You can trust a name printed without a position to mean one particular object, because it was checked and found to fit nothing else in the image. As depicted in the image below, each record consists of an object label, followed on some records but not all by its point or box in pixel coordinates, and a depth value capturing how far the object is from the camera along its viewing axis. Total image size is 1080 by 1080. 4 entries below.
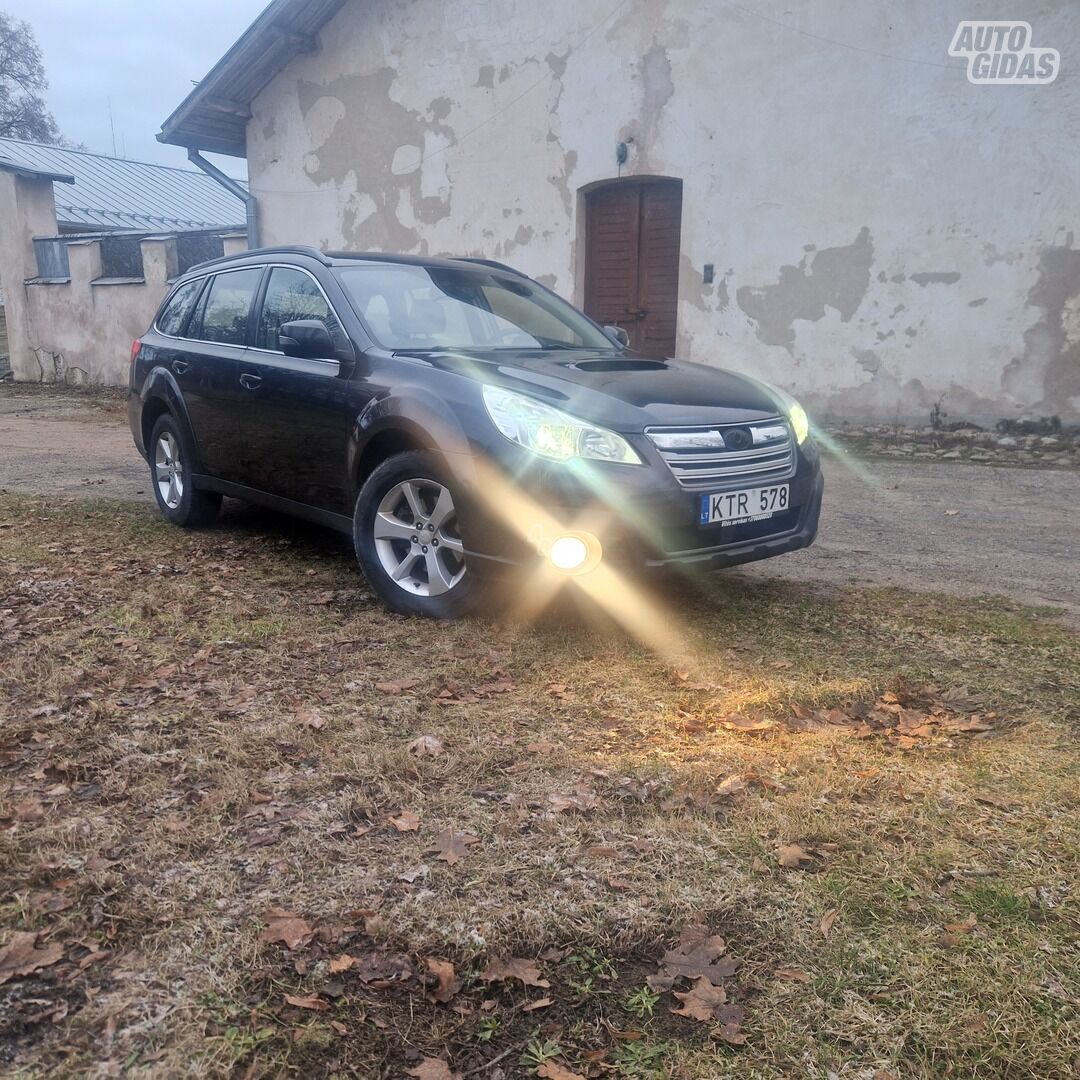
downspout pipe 15.05
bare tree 43.44
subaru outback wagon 3.92
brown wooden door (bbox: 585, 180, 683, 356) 12.12
